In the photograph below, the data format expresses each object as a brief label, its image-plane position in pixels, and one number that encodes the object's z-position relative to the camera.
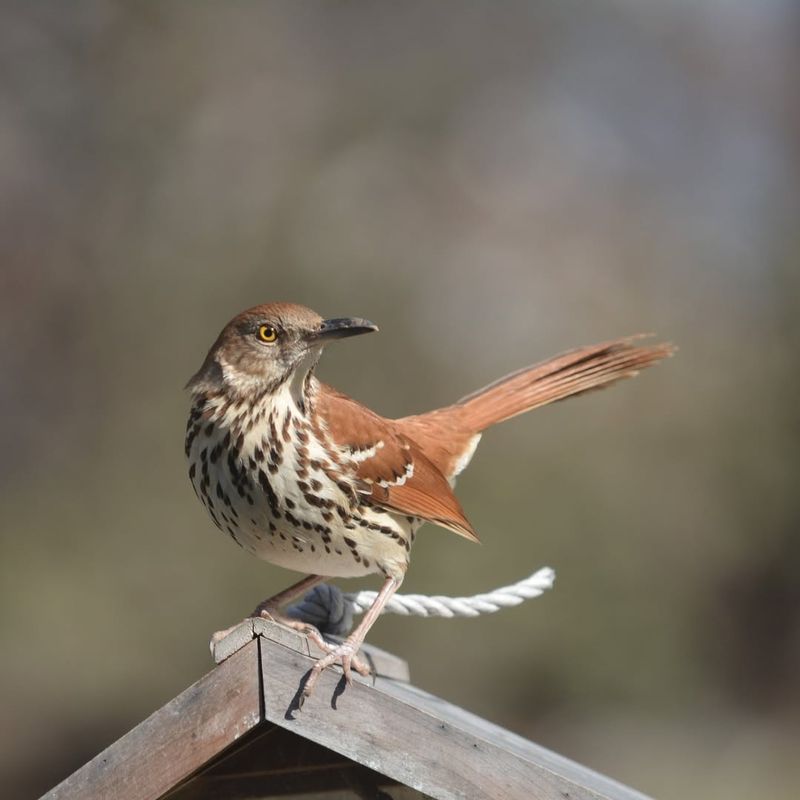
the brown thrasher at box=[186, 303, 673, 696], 6.04
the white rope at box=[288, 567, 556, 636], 6.38
